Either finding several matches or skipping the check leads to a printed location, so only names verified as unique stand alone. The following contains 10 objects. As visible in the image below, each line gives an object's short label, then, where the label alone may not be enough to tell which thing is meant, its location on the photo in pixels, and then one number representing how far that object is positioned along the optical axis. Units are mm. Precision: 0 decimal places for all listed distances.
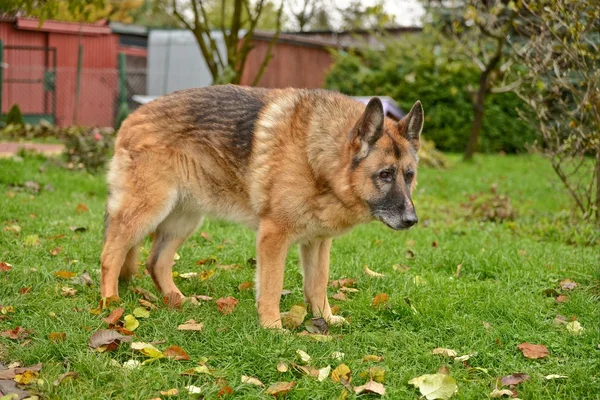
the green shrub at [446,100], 21531
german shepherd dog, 4754
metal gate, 20766
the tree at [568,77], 7199
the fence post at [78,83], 20484
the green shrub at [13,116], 17750
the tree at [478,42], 15047
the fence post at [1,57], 19362
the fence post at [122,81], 21734
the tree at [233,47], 12992
